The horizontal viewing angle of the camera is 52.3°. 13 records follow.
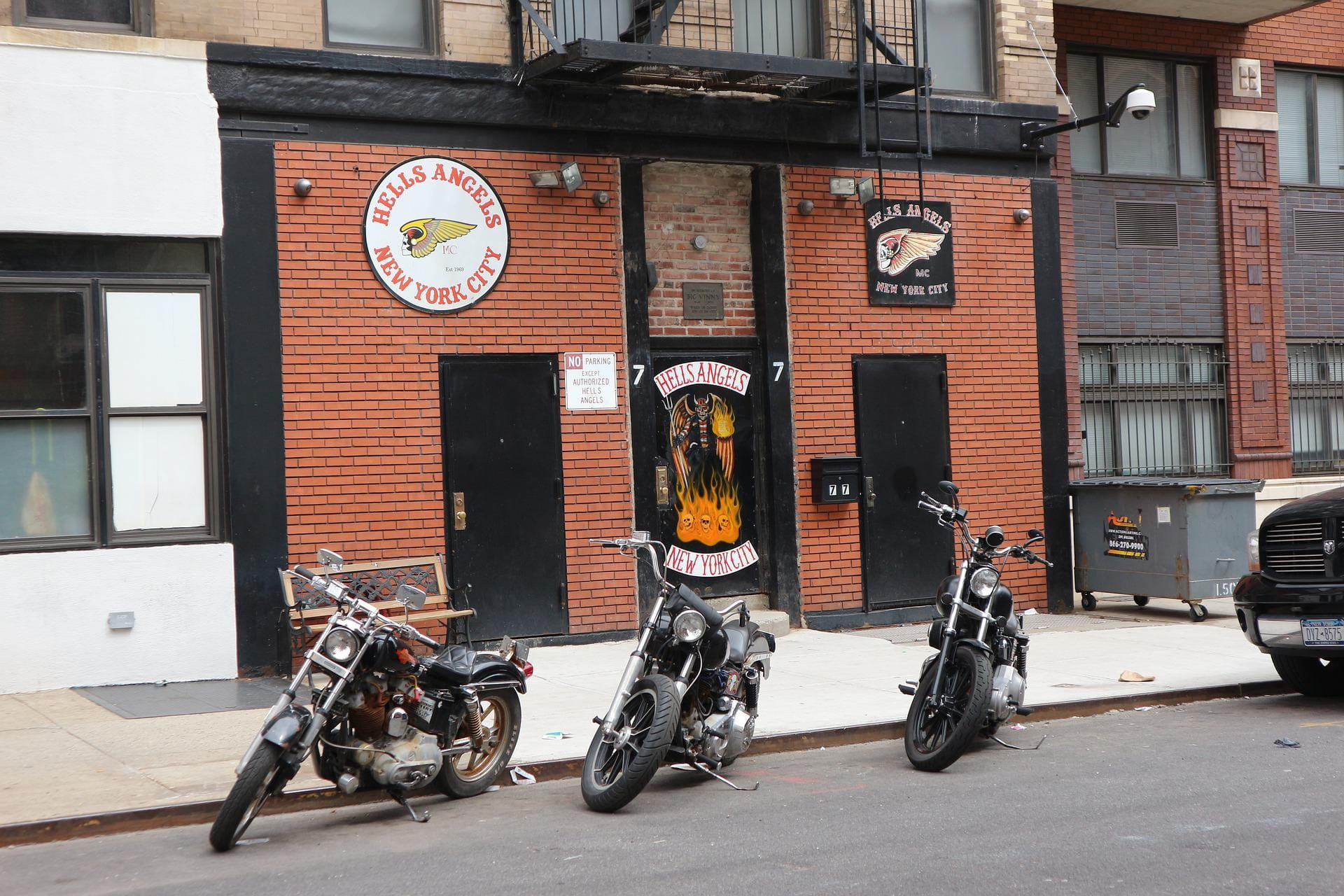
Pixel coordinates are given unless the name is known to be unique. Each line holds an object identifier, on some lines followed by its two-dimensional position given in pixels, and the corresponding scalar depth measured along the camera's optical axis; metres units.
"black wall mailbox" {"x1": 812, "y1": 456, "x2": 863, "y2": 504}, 12.37
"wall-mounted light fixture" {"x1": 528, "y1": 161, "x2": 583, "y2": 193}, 11.30
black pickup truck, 8.50
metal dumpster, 12.78
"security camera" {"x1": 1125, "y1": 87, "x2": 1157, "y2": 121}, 12.60
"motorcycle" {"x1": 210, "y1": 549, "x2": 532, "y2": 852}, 5.90
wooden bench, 9.98
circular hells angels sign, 10.79
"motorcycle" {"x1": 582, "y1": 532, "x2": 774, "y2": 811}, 6.48
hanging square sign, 12.80
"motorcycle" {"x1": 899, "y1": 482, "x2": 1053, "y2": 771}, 7.23
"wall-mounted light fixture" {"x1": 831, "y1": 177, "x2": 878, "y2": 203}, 12.58
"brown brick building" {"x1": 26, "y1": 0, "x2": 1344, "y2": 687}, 10.08
